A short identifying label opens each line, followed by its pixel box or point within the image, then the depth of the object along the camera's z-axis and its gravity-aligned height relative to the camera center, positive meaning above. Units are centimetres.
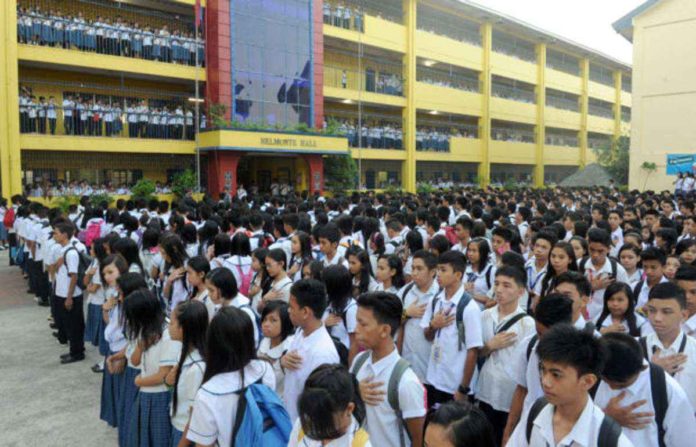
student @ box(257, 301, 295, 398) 355 -92
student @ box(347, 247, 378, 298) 495 -72
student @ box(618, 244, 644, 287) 549 -70
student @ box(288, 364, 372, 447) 214 -86
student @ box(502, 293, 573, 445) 294 -92
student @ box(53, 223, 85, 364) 633 -117
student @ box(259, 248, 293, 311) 472 -74
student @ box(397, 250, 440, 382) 411 -88
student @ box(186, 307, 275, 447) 256 -88
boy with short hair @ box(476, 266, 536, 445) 345 -95
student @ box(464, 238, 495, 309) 512 -75
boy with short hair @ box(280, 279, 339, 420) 319 -89
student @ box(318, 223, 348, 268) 588 -54
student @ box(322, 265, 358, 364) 416 -85
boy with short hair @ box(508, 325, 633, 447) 210 -79
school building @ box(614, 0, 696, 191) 2436 +457
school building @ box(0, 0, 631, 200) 1847 +436
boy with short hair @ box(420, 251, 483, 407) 363 -97
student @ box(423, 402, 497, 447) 197 -86
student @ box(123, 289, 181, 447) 345 -110
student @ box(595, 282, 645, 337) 372 -81
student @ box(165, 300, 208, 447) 303 -92
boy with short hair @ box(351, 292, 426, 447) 275 -97
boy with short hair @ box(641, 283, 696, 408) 295 -84
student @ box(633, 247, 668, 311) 484 -69
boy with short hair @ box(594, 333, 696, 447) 246 -95
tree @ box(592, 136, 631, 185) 3064 +189
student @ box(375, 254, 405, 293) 480 -70
